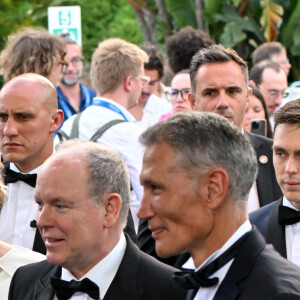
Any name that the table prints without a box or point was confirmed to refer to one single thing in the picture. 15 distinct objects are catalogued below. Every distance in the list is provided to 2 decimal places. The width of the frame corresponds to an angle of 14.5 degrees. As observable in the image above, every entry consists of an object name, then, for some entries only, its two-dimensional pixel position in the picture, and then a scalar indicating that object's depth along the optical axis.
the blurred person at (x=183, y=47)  12.33
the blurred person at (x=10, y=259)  6.27
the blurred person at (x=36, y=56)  9.61
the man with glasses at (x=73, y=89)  12.97
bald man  7.30
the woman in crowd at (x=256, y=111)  10.59
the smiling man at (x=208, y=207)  4.59
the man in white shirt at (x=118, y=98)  9.03
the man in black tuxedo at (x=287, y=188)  6.29
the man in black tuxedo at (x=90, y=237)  5.44
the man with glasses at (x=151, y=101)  12.80
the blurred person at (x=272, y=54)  16.84
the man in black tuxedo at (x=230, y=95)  7.66
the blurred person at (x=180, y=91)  11.01
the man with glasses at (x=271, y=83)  13.45
